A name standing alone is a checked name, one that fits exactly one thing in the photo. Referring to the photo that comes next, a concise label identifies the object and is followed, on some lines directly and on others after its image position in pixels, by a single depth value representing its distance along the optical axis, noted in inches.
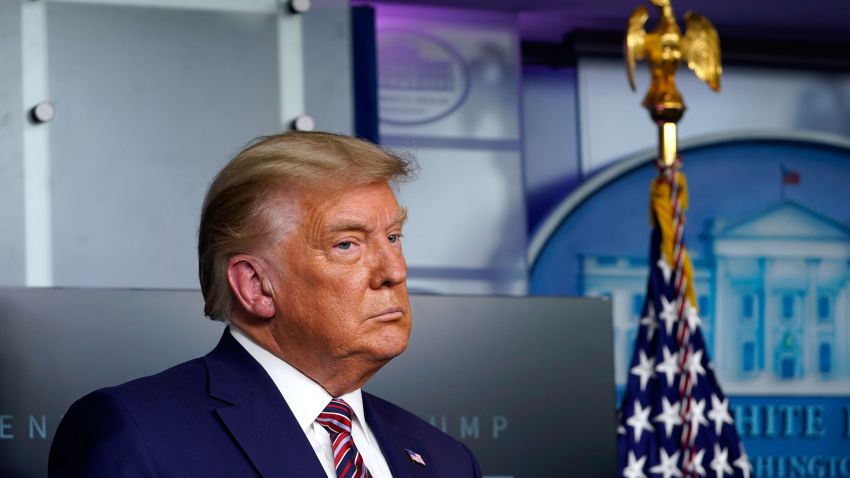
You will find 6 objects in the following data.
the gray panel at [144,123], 146.3
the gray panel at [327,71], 159.5
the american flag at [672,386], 158.6
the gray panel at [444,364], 118.4
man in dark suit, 81.3
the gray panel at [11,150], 142.2
